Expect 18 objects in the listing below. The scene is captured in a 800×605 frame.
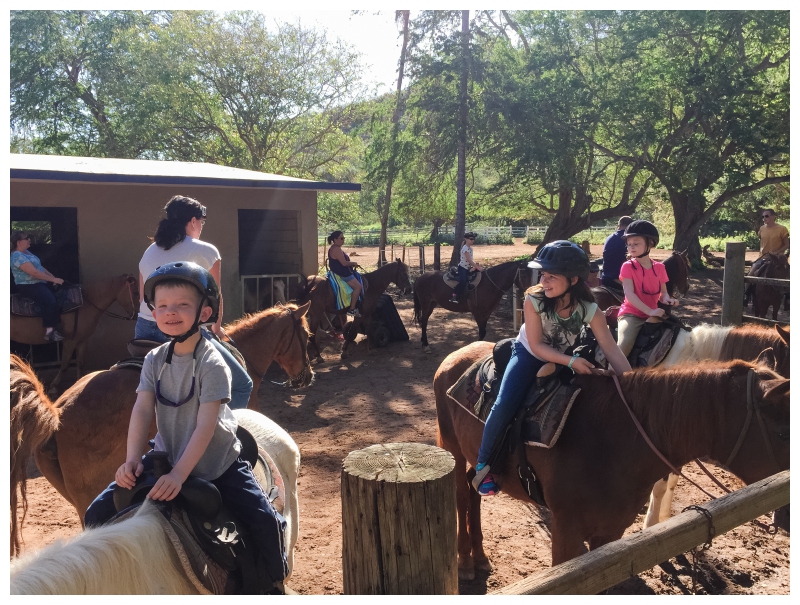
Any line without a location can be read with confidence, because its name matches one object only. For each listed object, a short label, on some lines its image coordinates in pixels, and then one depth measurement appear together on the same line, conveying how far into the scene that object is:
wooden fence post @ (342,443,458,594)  1.77
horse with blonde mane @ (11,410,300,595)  1.61
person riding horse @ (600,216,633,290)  7.71
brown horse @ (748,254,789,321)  12.23
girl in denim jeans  3.22
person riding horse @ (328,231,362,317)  11.54
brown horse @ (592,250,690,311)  8.30
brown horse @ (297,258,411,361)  11.07
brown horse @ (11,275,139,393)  8.93
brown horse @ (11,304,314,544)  3.82
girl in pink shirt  5.33
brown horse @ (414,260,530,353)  12.34
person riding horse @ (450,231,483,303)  12.55
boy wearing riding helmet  2.22
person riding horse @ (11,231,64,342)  8.30
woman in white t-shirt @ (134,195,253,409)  4.11
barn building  9.23
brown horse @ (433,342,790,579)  2.86
